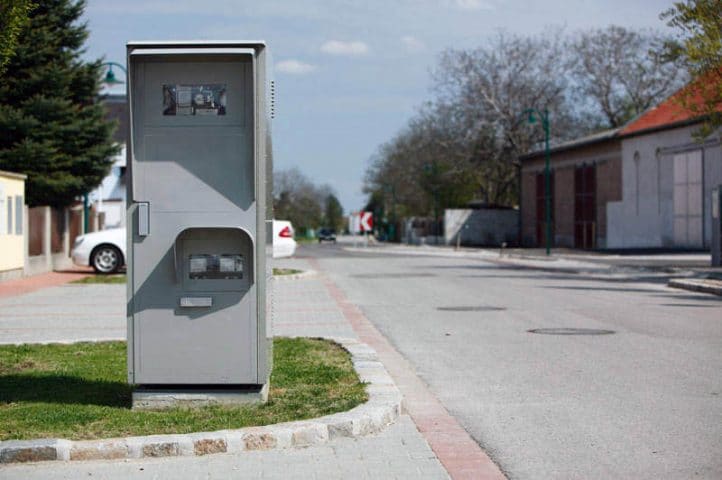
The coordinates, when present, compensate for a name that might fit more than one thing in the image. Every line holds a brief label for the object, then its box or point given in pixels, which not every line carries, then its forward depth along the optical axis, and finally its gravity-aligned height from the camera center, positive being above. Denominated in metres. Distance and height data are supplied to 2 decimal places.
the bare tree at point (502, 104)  70.19 +8.52
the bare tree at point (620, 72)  71.88 +11.02
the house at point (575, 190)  60.72 +2.46
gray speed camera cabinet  7.37 +0.11
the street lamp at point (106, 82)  32.97 +4.77
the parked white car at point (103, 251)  27.95 -0.54
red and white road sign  58.50 +0.49
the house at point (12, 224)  24.44 +0.19
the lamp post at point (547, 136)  47.47 +4.42
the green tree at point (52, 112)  29.11 +3.43
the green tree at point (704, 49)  24.67 +4.33
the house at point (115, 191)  52.31 +2.22
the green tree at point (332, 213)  173.88 +2.78
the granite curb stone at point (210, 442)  6.35 -1.33
